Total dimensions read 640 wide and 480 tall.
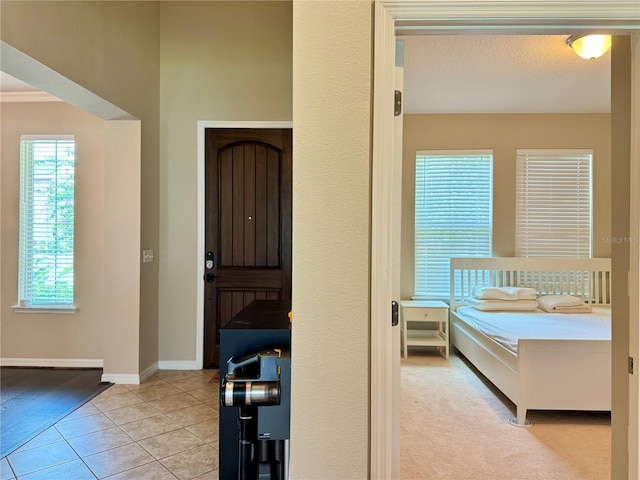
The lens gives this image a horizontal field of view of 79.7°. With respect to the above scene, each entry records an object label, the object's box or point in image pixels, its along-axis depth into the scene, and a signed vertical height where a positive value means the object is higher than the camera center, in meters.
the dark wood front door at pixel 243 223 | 3.69 +0.17
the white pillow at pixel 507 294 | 4.12 -0.55
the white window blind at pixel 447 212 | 4.64 +0.37
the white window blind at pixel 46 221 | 3.74 +0.18
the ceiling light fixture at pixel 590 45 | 2.61 +1.37
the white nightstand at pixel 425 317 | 4.16 -0.82
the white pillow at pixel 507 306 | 4.04 -0.67
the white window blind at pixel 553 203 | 4.58 +0.48
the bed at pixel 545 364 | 2.67 -0.91
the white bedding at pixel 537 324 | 2.88 -0.71
